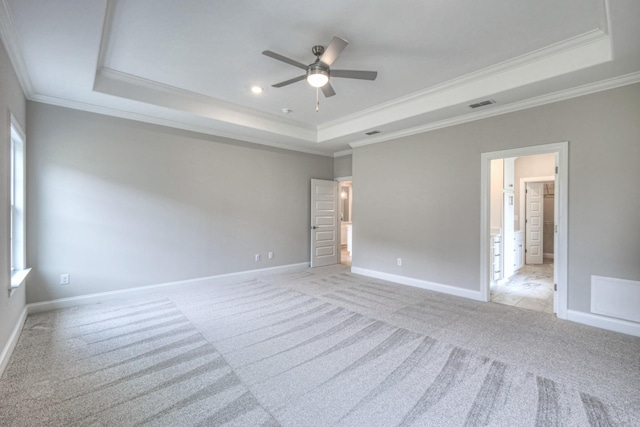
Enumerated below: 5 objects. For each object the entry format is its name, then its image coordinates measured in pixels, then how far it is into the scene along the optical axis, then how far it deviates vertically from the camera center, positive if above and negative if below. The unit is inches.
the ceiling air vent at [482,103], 143.7 +56.7
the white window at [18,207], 129.1 +2.1
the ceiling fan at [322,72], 103.3 +54.0
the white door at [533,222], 278.5 -9.2
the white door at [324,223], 255.8 -9.9
